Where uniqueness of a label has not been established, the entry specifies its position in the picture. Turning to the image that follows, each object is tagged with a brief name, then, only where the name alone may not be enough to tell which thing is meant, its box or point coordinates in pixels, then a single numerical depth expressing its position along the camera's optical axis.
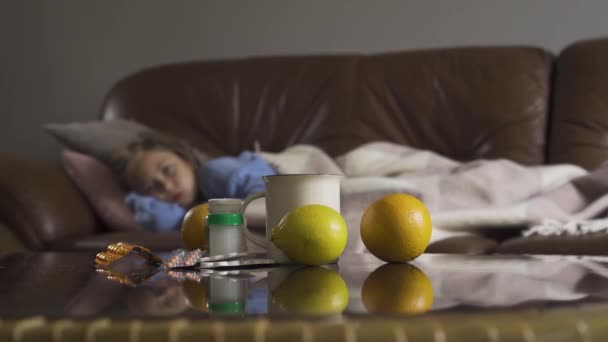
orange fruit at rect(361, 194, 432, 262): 0.80
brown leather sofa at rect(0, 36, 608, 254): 1.83
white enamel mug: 0.81
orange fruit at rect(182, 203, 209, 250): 0.95
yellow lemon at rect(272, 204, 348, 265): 0.74
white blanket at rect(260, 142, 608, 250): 1.62
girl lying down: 1.94
